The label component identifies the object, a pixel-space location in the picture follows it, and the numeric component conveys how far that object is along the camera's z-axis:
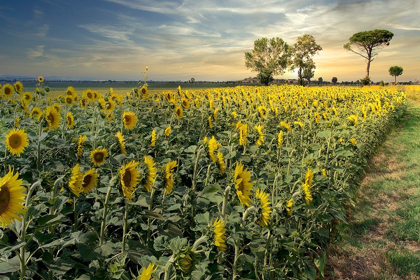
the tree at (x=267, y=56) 44.03
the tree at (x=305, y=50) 51.04
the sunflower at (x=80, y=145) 2.54
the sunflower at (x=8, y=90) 5.20
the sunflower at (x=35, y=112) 3.52
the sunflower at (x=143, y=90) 4.91
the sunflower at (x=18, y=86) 5.02
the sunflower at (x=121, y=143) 2.21
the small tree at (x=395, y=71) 61.19
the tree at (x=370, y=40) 52.94
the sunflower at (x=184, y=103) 4.60
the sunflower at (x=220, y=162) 2.06
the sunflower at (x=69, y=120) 3.47
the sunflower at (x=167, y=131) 3.02
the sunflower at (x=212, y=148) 1.99
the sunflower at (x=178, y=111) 4.12
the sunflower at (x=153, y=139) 2.77
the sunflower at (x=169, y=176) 1.72
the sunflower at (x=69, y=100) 4.37
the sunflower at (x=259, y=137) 3.18
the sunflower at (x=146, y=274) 0.81
